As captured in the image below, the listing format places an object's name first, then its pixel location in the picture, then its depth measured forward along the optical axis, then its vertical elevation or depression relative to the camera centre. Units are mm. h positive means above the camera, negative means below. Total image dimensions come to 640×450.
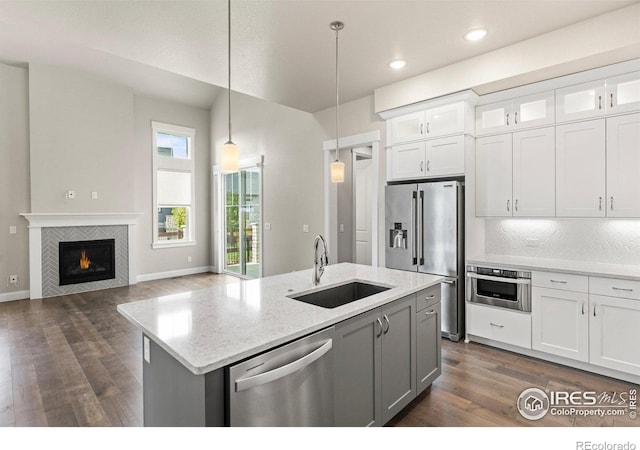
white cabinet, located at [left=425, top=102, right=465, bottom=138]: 3594 +1125
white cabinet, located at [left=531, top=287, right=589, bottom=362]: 2879 -902
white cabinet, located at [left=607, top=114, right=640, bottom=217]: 2838 +472
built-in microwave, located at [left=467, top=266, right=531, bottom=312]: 3193 -656
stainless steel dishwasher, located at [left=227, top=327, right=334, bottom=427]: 1314 -701
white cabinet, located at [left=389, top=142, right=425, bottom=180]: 3910 +733
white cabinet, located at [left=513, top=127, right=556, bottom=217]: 3289 +488
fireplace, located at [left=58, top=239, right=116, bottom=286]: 5820 -665
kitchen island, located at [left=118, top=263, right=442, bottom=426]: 1278 -488
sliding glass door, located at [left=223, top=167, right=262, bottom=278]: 6715 +18
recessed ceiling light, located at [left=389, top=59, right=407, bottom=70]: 3420 +1634
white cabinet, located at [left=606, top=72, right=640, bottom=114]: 2830 +1095
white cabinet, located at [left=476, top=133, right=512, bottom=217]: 3576 +498
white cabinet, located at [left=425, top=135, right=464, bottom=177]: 3604 +722
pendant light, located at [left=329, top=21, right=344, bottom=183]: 2754 +459
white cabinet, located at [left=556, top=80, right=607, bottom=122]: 2987 +1102
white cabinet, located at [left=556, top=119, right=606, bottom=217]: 3008 +478
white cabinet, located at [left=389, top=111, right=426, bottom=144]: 3906 +1137
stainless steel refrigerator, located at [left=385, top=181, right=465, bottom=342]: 3586 -150
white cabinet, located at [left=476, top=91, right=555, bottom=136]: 3295 +1116
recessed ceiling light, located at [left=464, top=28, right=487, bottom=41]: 2838 +1607
